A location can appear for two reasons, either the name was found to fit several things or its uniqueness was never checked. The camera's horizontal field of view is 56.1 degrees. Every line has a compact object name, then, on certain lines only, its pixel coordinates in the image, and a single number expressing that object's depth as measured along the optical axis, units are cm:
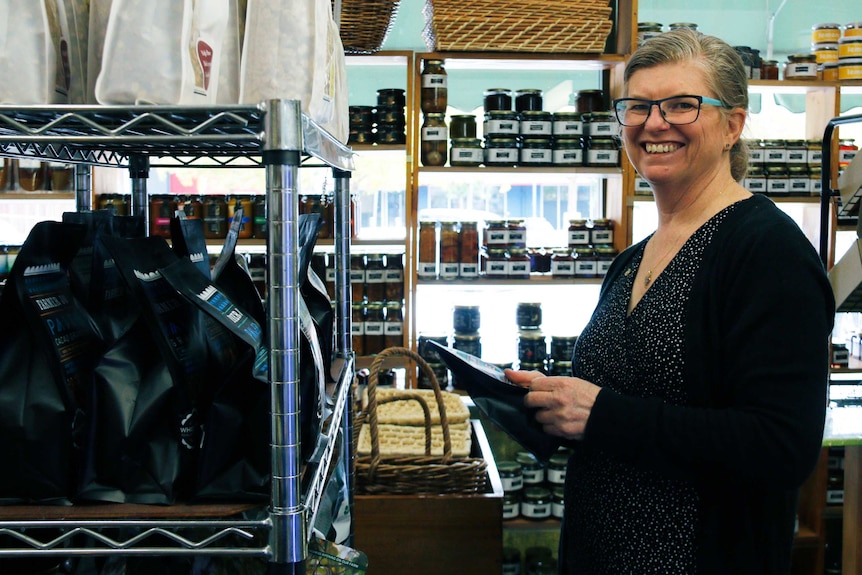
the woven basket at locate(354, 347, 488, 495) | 208
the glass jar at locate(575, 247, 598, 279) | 353
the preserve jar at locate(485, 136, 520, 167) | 345
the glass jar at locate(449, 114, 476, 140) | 351
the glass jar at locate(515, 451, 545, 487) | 332
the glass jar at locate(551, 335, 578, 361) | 342
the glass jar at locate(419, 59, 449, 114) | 340
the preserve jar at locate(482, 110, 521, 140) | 344
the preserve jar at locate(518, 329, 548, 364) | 345
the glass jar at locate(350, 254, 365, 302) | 341
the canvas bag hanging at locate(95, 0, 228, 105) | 85
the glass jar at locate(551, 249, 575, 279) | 354
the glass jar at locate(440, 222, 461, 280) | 348
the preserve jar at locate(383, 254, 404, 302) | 344
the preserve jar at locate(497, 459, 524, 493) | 324
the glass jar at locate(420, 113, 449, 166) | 345
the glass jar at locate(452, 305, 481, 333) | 346
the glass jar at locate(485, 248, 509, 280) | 347
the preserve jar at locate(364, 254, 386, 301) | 342
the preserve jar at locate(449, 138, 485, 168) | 345
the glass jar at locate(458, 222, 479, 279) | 347
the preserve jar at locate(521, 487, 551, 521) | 328
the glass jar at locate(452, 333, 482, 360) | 345
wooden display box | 207
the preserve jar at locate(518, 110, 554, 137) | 345
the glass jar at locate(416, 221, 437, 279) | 346
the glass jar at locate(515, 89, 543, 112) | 353
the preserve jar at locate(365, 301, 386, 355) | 343
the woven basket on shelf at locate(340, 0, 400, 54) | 300
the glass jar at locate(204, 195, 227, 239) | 327
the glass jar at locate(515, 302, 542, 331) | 348
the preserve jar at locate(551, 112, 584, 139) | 346
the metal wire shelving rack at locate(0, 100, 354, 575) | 84
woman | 112
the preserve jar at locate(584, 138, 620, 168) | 348
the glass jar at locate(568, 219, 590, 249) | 357
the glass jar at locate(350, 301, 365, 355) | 341
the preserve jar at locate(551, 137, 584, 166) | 347
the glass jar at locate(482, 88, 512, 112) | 352
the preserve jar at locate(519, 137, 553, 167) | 346
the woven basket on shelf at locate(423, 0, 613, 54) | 324
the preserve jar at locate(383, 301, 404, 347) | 345
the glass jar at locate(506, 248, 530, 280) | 348
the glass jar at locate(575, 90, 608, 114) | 357
